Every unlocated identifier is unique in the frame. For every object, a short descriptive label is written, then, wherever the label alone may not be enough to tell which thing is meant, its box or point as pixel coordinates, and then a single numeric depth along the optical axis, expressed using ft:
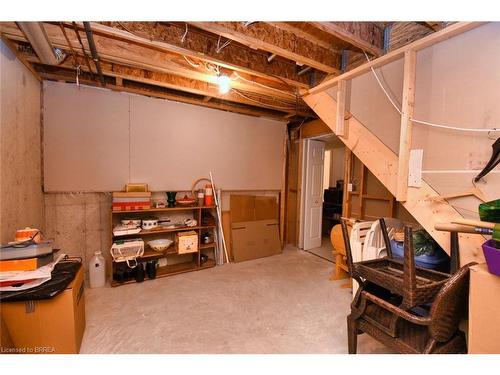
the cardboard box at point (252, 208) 12.34
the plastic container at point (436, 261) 5.67
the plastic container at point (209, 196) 11.13
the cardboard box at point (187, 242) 10.02
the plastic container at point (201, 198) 10.82
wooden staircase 4.64
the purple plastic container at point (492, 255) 3.53
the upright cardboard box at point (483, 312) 3.62
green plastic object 3.75
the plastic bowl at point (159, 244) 9.62
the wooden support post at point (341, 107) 6.96
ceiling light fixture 7.78
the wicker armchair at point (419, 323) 3.85
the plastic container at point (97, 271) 8.67
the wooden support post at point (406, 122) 5.28
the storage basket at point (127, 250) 8.71
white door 13.85
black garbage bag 4.58
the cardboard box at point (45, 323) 4.76
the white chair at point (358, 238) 7.41
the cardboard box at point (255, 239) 11.94
